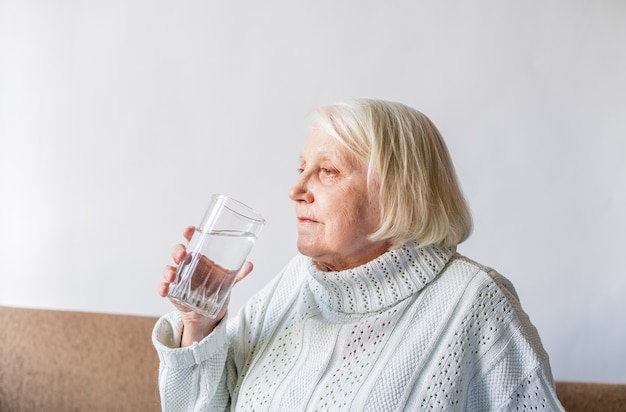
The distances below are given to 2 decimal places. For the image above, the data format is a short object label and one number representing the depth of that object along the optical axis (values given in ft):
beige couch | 7.54
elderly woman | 4.16
